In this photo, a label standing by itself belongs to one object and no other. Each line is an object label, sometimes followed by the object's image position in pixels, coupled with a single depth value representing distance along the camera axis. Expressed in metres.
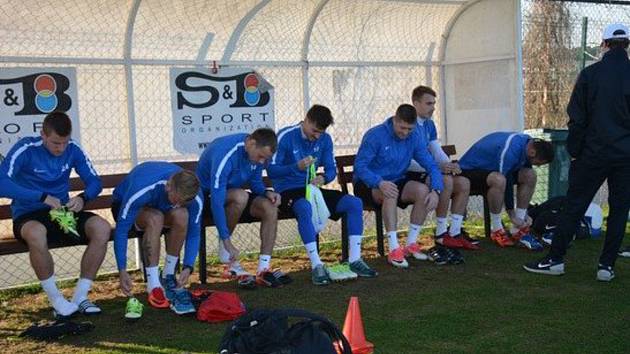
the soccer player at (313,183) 6.80
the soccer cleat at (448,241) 7.93
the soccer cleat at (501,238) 8.20
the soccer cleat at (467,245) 8.02
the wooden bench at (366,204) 7.64
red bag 5.47
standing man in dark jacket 6.25
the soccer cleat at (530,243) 7.91
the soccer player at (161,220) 5.56
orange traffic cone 4.32
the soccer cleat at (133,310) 5.57
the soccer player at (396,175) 7.29
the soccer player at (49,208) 5.61
